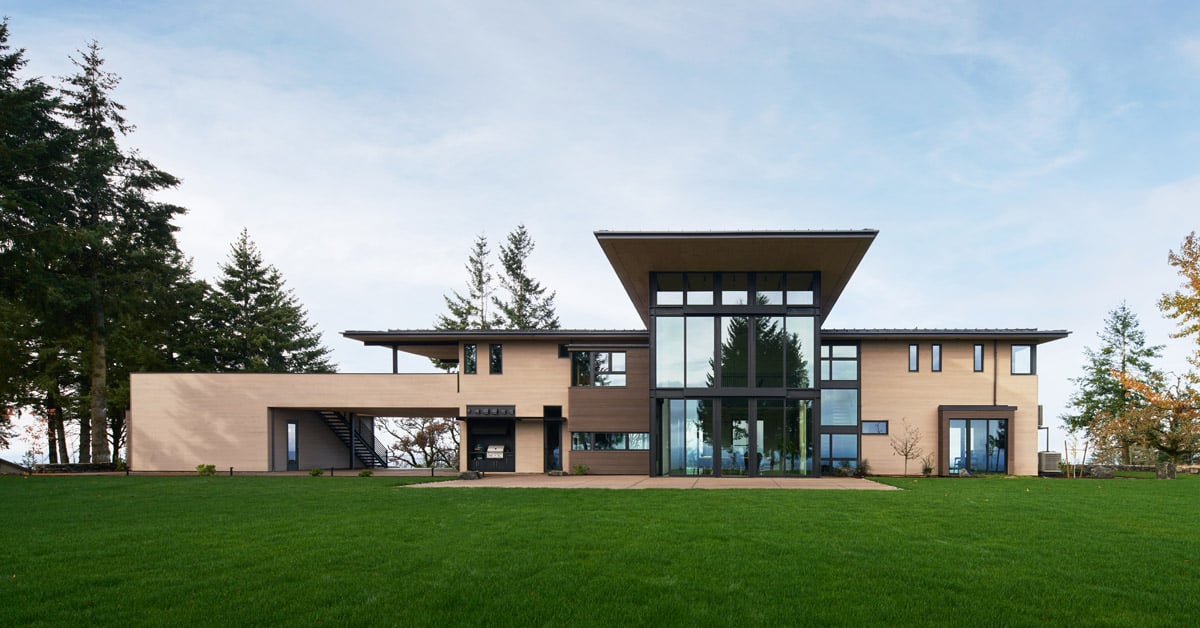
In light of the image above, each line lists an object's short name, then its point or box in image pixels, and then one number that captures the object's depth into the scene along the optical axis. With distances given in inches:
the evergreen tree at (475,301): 2236.7
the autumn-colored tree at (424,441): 1875.0
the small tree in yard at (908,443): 1169.4
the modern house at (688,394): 1027.3
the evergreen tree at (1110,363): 1861.5
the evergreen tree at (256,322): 1781.5
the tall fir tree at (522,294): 2247.8
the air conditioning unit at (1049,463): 1167.6
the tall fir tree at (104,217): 1298.0
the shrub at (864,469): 1126.0
